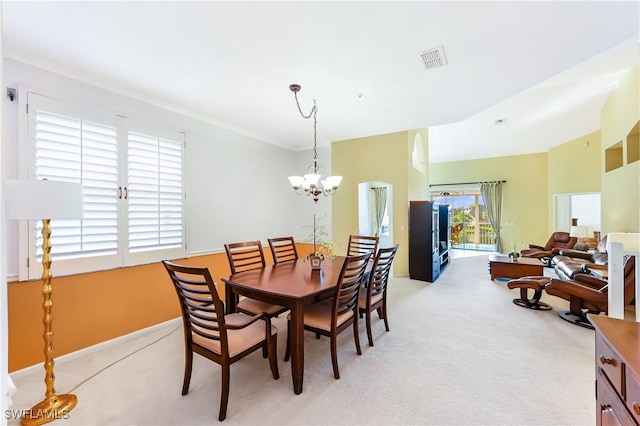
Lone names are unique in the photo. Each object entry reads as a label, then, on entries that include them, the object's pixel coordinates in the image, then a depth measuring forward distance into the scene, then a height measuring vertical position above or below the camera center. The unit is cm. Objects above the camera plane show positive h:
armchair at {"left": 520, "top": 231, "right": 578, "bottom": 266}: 614 -81
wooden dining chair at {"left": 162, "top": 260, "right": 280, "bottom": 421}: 185 -94
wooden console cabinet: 104 -66
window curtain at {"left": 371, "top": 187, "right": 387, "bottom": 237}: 707 +23
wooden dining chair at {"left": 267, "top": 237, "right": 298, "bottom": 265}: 365 -52
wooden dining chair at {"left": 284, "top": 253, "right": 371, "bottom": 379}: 232 -93
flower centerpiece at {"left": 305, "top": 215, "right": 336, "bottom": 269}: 307 -47
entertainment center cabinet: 520 -53
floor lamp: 173 +1
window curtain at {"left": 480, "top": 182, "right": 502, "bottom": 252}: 822 +33
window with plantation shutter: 253 +36
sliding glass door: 893 -21
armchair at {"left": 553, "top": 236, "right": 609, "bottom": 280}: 425 -86
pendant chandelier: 307 +38
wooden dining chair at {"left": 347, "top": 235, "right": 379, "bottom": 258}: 388 -50
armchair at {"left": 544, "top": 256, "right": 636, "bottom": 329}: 310 -95
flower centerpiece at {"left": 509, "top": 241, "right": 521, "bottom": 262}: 528 -87
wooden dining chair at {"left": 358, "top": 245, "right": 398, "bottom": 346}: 283 -83
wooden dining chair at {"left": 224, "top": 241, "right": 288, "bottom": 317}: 268 -94
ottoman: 374 -104
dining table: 215 -64
